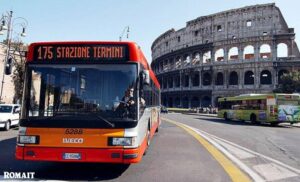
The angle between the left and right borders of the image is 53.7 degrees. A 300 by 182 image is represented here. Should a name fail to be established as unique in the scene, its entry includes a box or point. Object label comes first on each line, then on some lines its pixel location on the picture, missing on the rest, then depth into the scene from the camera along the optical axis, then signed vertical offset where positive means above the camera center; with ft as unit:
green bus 76.38 +0.09
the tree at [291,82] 132.05 +11.84
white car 51.60 -1.76
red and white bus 18.99 +0.23
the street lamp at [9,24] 73.91 +20.64
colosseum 169.48 +31.83
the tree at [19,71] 85.46 +10.76
